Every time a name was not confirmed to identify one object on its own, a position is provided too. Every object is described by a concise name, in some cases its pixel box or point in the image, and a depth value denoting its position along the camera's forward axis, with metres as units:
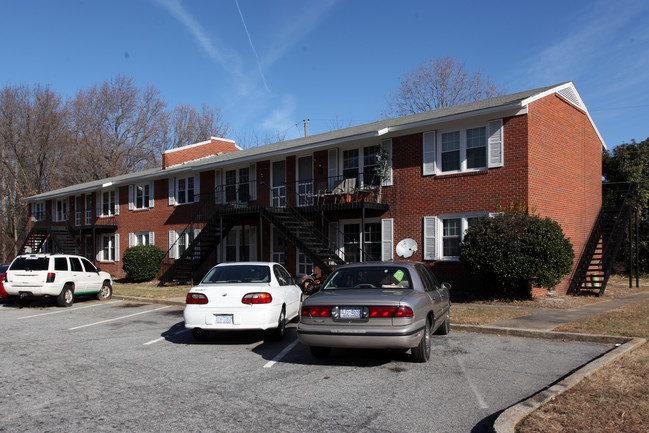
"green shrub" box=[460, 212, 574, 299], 13.88
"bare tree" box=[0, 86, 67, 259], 46.56
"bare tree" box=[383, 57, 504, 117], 37.28
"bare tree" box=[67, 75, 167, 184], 49.31
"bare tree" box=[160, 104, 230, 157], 52.14
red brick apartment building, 15.98
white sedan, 9.09
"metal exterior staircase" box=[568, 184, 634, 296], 17.50
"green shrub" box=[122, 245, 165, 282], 25.14
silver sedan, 7.01
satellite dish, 16.28
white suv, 15.32
